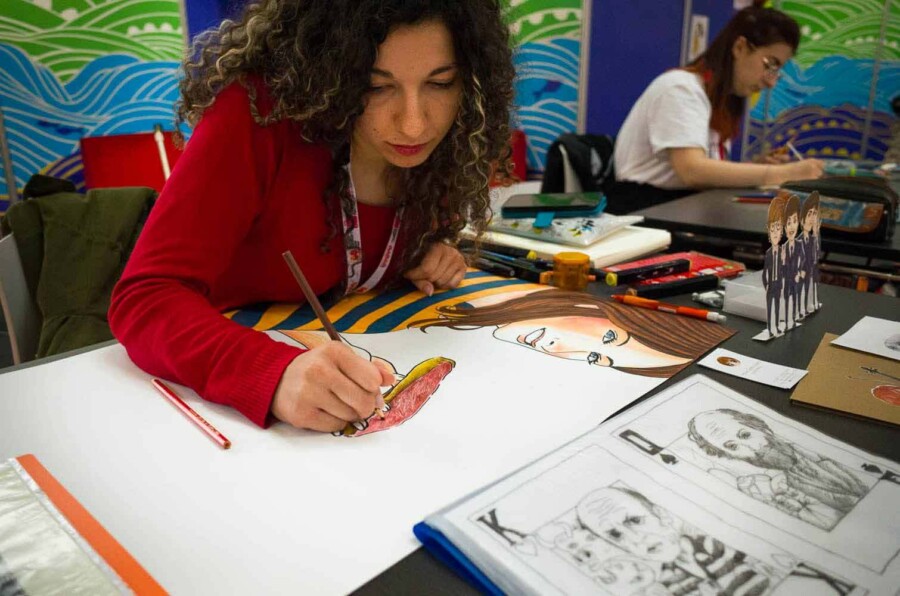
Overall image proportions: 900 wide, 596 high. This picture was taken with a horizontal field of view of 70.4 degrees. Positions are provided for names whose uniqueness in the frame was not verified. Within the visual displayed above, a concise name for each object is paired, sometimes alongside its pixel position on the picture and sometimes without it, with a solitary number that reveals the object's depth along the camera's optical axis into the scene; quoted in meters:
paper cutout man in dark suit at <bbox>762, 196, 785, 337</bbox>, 0.80
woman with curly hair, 0.66
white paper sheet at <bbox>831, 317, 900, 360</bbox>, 0.77
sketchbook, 0.41
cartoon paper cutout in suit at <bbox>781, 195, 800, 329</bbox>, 0.83
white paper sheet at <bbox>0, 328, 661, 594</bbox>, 0.44
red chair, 2.25
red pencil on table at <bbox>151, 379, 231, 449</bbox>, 0.59
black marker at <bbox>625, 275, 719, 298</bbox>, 0.99
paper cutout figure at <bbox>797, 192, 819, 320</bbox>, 0.88
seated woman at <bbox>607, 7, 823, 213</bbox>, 2.00
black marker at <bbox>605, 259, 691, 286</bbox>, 1.03
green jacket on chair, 1.14
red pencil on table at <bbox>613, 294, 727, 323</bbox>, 0.88
